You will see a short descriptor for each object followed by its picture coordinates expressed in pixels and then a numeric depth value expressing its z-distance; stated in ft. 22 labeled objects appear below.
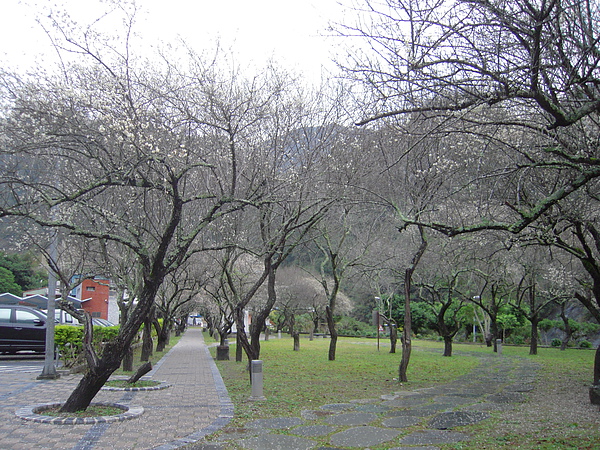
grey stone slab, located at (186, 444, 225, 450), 19.20
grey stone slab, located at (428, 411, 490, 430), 23.36
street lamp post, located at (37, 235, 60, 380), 39.52
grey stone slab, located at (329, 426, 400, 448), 20.12
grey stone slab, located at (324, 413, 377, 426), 24.13
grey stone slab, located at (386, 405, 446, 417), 26.11
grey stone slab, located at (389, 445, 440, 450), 19.04
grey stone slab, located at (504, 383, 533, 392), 35.96
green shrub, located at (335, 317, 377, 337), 162.20
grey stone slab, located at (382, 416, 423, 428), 23.50
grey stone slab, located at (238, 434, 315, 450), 19.51
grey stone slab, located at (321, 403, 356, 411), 28.18
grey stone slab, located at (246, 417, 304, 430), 23.41
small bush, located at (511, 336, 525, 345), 117.52
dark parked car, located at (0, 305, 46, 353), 55.93
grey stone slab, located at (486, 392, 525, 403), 30.73
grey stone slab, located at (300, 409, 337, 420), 25.72
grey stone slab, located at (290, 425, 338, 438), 21.83
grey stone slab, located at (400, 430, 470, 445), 20.07
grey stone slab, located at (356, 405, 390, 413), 27.66
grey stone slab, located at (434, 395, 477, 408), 29.60
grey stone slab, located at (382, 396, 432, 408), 29.35
